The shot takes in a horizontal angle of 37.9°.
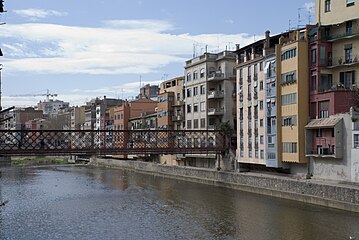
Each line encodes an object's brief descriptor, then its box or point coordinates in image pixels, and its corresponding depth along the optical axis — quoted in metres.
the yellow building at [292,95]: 41.00
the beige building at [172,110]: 68.06
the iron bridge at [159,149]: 43.72
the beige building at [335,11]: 41.00
